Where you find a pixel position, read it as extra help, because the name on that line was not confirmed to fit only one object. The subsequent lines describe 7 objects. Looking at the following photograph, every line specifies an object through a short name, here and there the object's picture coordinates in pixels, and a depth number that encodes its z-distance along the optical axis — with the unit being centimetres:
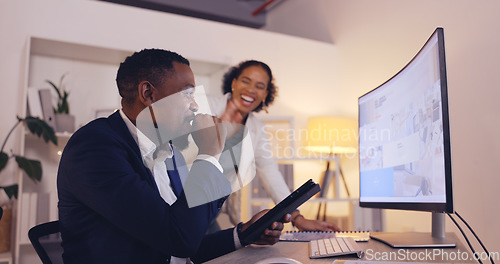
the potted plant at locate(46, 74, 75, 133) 301
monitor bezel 98
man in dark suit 95
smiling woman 234
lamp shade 340
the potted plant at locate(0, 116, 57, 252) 271
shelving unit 280
